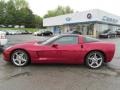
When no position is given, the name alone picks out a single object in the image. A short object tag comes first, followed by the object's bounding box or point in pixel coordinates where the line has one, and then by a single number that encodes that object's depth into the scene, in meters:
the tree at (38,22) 40.38
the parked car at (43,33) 19.32
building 15.72
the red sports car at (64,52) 3.31
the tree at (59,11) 41.18
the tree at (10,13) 34.74
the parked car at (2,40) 4.68
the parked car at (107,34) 15.64
